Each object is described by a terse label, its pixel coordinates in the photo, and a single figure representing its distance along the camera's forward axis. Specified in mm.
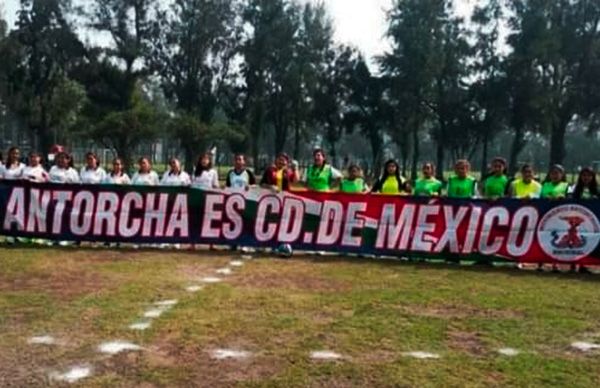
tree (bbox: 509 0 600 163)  50594
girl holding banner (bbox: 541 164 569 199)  12633
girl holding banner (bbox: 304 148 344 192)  13836
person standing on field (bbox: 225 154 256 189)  13977
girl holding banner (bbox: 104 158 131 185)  14305
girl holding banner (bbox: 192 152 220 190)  13944
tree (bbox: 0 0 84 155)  56031
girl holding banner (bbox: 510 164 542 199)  12758
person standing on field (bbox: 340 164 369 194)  13719
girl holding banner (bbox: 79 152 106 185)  14383
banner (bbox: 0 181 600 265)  12125
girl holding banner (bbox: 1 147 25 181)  14297
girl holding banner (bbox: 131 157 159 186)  14288
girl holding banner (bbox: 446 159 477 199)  13078
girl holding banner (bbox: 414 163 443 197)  13414
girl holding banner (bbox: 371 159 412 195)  13500
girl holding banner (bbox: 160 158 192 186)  14109
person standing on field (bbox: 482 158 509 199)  13000
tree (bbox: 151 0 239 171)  57469
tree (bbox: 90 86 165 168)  49594
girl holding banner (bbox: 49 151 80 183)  14328
